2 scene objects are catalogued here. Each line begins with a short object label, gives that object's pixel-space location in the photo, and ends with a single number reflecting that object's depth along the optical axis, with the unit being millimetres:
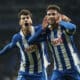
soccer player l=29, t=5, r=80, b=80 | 15500
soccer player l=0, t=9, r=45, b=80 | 16853
